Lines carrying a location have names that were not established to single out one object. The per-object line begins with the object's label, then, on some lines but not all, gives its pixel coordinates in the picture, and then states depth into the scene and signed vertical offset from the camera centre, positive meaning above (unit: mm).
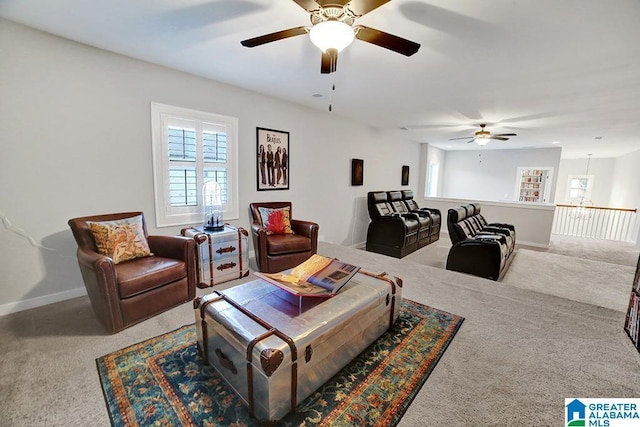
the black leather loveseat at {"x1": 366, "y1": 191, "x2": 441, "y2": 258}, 5180 -918
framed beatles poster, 3947 +223
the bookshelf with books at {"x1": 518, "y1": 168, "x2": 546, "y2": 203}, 8211 -13
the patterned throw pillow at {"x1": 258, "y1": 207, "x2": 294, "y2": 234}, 3697 -623
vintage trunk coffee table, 1306 -858
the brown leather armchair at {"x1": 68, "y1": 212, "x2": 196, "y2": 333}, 2033 -867
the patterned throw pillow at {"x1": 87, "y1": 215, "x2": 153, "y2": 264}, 2379 -627
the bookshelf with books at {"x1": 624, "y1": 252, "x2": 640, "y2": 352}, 2045 -981
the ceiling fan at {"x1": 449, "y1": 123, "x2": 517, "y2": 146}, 5344 +920
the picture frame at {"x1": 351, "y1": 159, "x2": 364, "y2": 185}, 5676 +136
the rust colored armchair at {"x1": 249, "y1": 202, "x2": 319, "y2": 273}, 3320 -866
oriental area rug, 1388 -1222
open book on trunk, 1761 -710
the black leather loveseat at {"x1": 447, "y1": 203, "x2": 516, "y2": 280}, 3756 -924
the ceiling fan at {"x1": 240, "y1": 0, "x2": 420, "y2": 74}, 1483 +862
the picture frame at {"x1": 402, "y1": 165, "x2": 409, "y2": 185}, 7487 +130
